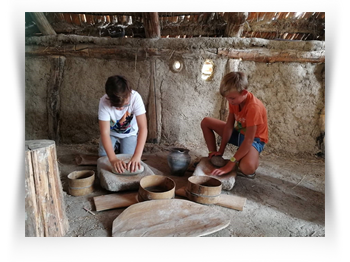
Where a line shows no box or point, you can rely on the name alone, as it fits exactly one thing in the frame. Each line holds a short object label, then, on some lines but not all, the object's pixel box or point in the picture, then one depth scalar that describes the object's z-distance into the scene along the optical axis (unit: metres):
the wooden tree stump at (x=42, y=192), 1.37
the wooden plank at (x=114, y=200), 1.90
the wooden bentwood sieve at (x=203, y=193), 1.96
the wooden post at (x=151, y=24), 3.17
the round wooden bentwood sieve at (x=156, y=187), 1.86
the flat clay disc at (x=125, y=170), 2.26
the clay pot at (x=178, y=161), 2.59
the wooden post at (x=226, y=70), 3.59
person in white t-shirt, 2.16
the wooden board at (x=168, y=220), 1.56
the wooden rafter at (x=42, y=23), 3.18
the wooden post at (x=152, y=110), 3.75
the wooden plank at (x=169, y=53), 3.43
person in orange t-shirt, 2.36
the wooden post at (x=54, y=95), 3.68
